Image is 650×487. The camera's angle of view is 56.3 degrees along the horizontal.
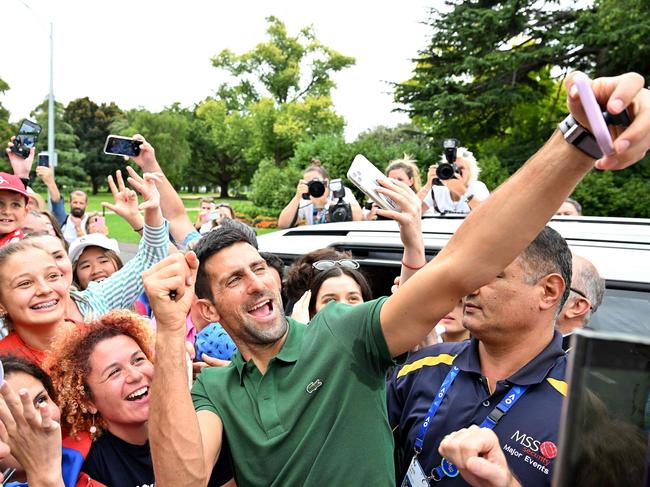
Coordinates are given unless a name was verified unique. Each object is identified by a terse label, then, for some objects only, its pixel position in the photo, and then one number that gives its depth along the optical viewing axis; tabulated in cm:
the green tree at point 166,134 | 5731
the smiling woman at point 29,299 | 279
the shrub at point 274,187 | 2720
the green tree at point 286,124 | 4494
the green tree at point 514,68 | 1930
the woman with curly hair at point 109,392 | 216
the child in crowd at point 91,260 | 432
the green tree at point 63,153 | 4675
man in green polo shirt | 150
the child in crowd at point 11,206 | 411
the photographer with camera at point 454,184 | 585
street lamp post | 1975
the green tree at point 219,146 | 5547
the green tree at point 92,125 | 6222
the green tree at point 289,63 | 5294
